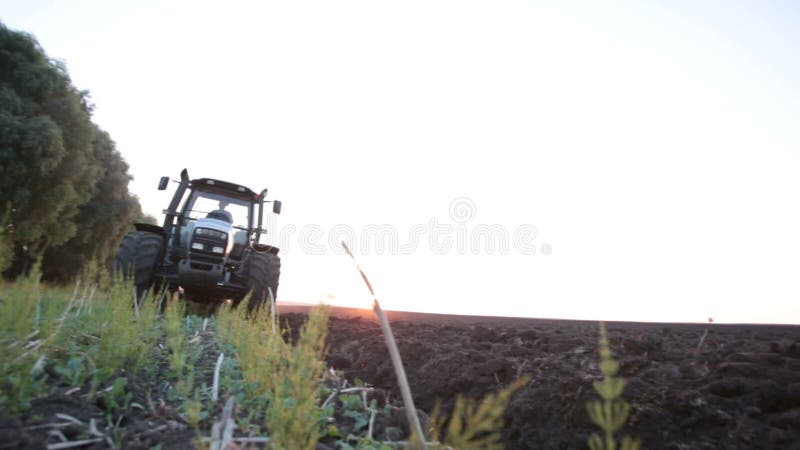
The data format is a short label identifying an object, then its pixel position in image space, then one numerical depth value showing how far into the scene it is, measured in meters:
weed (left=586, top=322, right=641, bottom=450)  1.34
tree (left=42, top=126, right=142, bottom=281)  19.69
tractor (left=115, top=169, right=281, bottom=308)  7.35
